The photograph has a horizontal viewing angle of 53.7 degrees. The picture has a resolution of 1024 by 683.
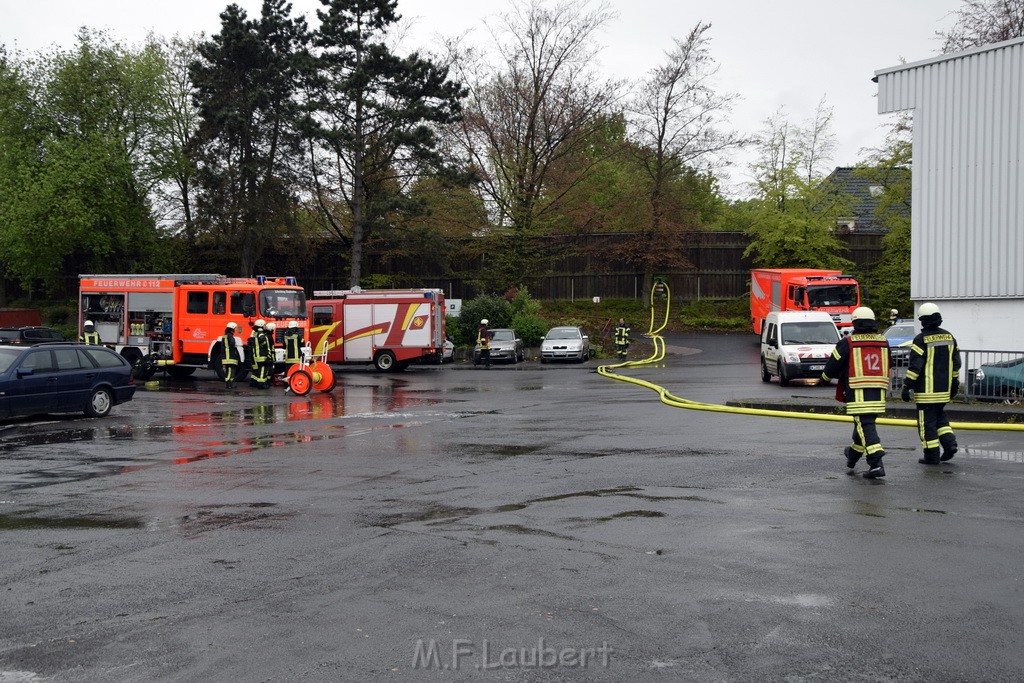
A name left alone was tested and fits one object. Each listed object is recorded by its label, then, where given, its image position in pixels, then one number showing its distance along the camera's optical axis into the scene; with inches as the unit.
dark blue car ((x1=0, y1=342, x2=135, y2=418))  708.7
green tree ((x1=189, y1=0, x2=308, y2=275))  1856.5
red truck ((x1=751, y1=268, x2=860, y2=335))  1549.0
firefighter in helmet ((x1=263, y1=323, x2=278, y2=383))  1093.8
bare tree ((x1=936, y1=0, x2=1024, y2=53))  1515.7
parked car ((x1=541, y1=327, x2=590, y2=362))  1566.2
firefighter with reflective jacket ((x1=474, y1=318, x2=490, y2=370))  1535.4
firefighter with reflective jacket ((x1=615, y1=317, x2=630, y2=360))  1579.7
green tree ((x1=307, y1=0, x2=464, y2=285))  1732.3
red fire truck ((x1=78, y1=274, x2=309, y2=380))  1209.4
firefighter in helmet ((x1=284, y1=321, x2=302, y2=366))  1088.8
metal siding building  831.7
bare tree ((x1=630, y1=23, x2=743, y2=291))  2055.9
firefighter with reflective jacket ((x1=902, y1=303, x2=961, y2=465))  456.8
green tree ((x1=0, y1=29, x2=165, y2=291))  1957.4
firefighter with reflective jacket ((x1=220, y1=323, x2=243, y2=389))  1098.7
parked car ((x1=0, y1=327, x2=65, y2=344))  1455.8
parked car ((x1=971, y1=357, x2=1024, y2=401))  686.5
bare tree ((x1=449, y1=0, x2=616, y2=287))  2009.1
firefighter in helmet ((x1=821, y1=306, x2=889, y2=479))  427.5
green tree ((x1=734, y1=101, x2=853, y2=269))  1974.7
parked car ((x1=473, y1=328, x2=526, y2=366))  1582.2
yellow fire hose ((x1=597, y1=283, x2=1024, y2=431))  602.9
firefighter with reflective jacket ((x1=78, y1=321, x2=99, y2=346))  1166.3
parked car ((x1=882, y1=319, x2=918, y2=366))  1223.1
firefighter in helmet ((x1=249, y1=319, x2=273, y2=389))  1075.3
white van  1001.5
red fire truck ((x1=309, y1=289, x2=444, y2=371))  1429.6
